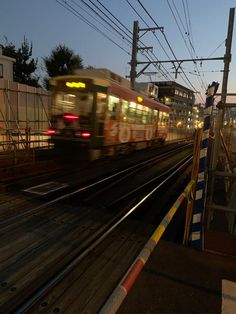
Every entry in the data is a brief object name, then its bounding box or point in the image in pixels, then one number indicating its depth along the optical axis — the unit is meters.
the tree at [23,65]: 37.91
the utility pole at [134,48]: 19.59
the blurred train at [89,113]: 11.35
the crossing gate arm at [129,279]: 1.63
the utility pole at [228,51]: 17.95
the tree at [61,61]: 41.44
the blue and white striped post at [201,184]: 4.65
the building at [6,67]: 26.36
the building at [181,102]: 87.74
